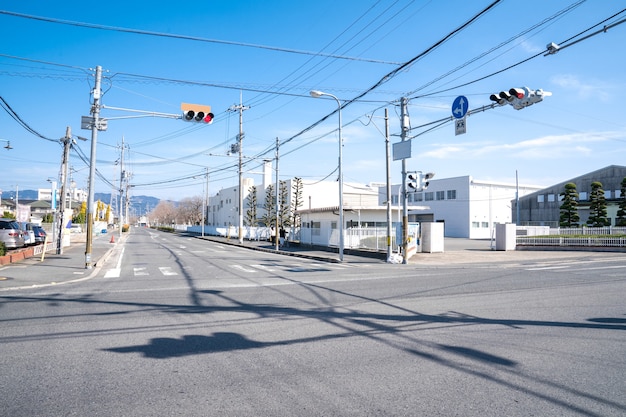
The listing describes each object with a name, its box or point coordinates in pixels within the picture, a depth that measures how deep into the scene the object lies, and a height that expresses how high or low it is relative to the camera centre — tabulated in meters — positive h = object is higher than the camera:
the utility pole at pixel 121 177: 59.42 +6.27
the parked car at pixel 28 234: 27.58 -0.67
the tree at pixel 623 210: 41.74 +1.86
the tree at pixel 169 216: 181.49 +3.60
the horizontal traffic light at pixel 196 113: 17.08 +4.26
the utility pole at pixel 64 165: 24.72 +3.30
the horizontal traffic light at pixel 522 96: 13.16 +3.89
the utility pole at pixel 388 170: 23.91 +3.03
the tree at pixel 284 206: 56.39 +2.65
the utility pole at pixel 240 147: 42.88 +7.49
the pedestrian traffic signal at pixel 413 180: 22.75 +2.38
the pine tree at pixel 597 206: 42.34 +2.16
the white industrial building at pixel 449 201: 61.56 +3.83
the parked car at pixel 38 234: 33.25 -0.74
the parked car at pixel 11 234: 23.36 -0.53
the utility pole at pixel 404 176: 22.62 +2.58
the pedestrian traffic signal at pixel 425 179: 22.51 +2.45
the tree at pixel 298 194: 56.24 +4.30
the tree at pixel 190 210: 132.00 +4.83
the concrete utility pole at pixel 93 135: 19.12 +3.79
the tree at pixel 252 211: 65.38 +2.19
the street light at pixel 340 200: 24.91 +1.54
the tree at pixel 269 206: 61.16 +2.77
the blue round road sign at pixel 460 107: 16.48 +4.45
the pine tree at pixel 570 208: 45.31 +2.11
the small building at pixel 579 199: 51.94 +3.74
